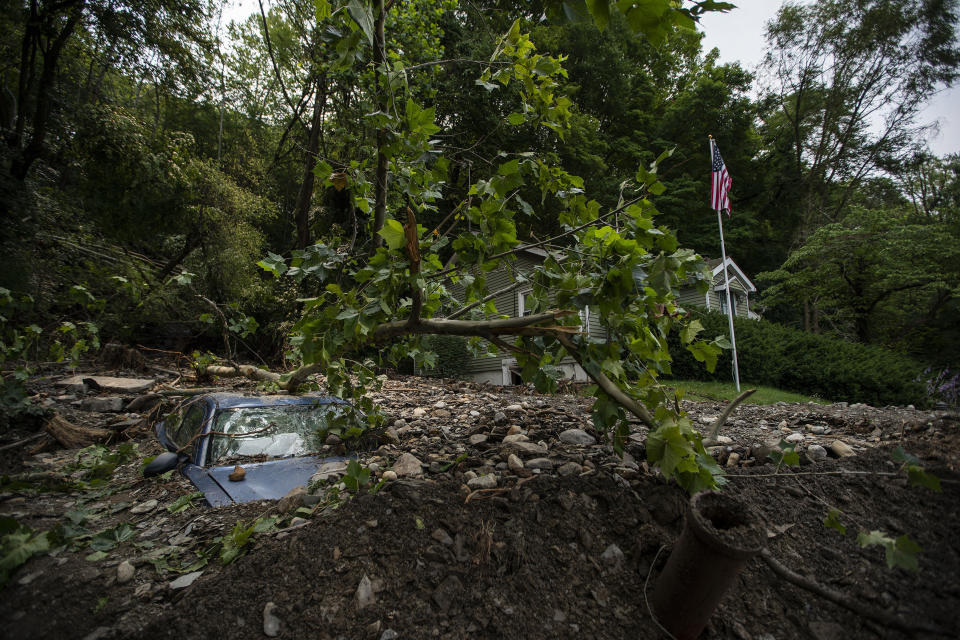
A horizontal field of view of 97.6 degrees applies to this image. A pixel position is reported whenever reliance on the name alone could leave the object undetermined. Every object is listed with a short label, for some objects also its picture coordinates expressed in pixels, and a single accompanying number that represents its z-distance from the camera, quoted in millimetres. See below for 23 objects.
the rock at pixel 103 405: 5617
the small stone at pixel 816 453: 2725
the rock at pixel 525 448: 2935
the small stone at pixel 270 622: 1656
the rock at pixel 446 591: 1799
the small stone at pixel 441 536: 2072
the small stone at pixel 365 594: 1778
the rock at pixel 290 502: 2473
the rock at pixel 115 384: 6379
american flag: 10383
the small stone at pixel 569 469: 2600
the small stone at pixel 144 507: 2862
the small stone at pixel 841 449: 2760
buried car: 2912
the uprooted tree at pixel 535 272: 1875
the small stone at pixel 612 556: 2029
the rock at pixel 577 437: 3180
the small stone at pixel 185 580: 1974
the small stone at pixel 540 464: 2715
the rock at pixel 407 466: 2734
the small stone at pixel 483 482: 2471
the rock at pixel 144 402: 5605
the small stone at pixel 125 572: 2012
